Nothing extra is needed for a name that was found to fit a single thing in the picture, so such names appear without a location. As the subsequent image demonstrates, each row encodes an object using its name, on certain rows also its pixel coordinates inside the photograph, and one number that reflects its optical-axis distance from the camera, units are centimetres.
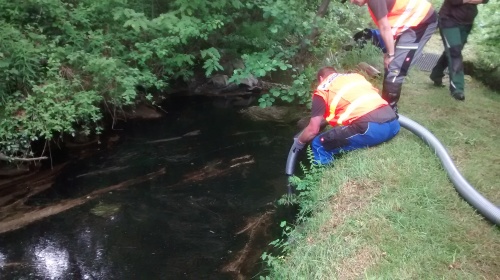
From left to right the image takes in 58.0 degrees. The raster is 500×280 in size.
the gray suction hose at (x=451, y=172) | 365
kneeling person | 466
